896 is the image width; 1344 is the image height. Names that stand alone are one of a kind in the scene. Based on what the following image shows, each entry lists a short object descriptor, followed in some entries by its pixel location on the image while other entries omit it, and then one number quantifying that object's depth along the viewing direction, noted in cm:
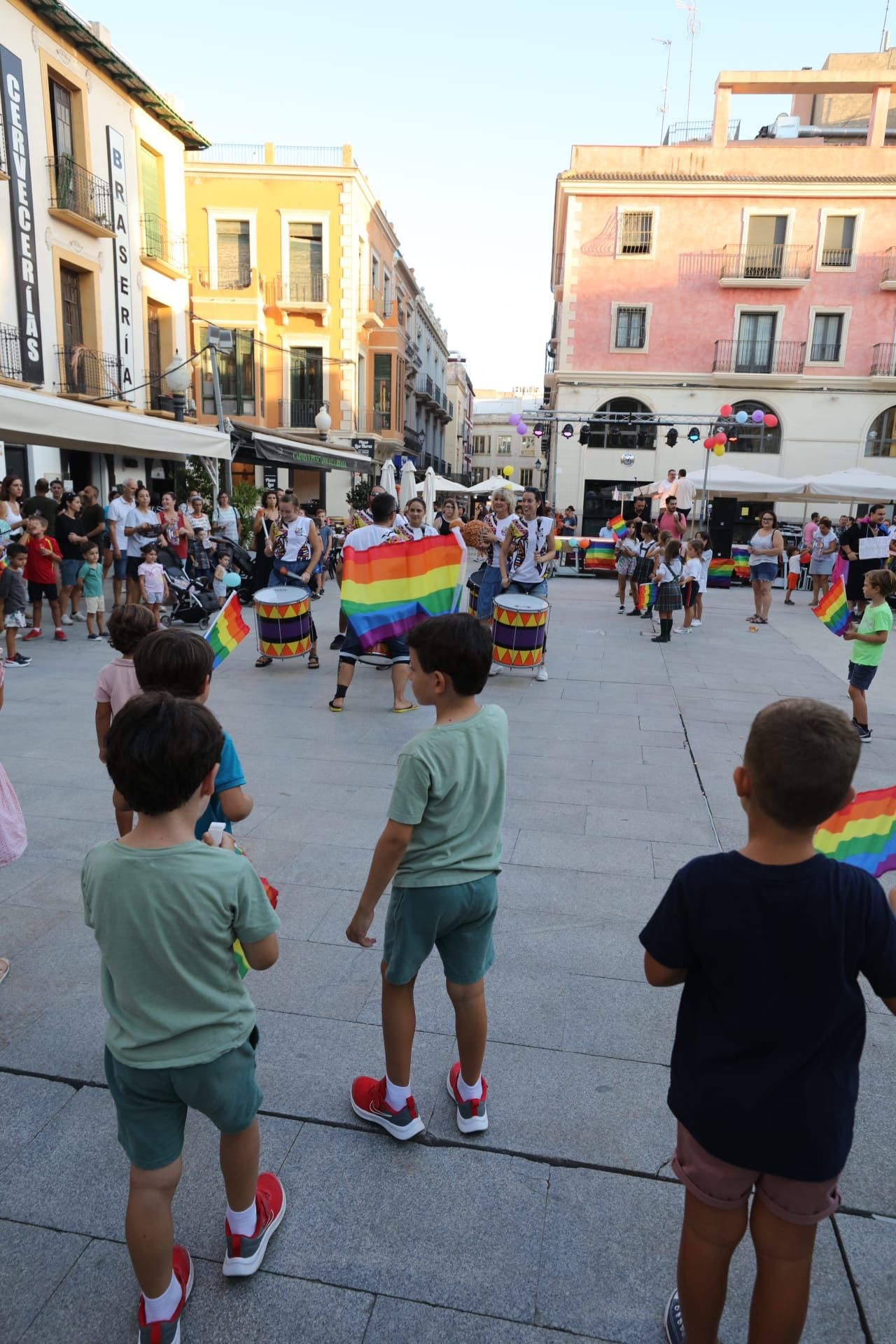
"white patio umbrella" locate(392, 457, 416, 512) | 1669
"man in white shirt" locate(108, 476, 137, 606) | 1105
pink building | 2638
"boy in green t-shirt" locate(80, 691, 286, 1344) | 163
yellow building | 2889
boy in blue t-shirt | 246
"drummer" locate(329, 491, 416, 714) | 689
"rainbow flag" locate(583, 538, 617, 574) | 2000
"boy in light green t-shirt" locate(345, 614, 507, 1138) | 213
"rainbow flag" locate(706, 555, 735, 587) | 1872
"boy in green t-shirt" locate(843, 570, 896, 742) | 592
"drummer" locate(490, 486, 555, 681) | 856
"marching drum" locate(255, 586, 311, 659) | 837
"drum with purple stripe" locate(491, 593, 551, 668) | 813
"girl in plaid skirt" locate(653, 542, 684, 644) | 1088
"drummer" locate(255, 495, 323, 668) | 875
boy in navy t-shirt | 149
